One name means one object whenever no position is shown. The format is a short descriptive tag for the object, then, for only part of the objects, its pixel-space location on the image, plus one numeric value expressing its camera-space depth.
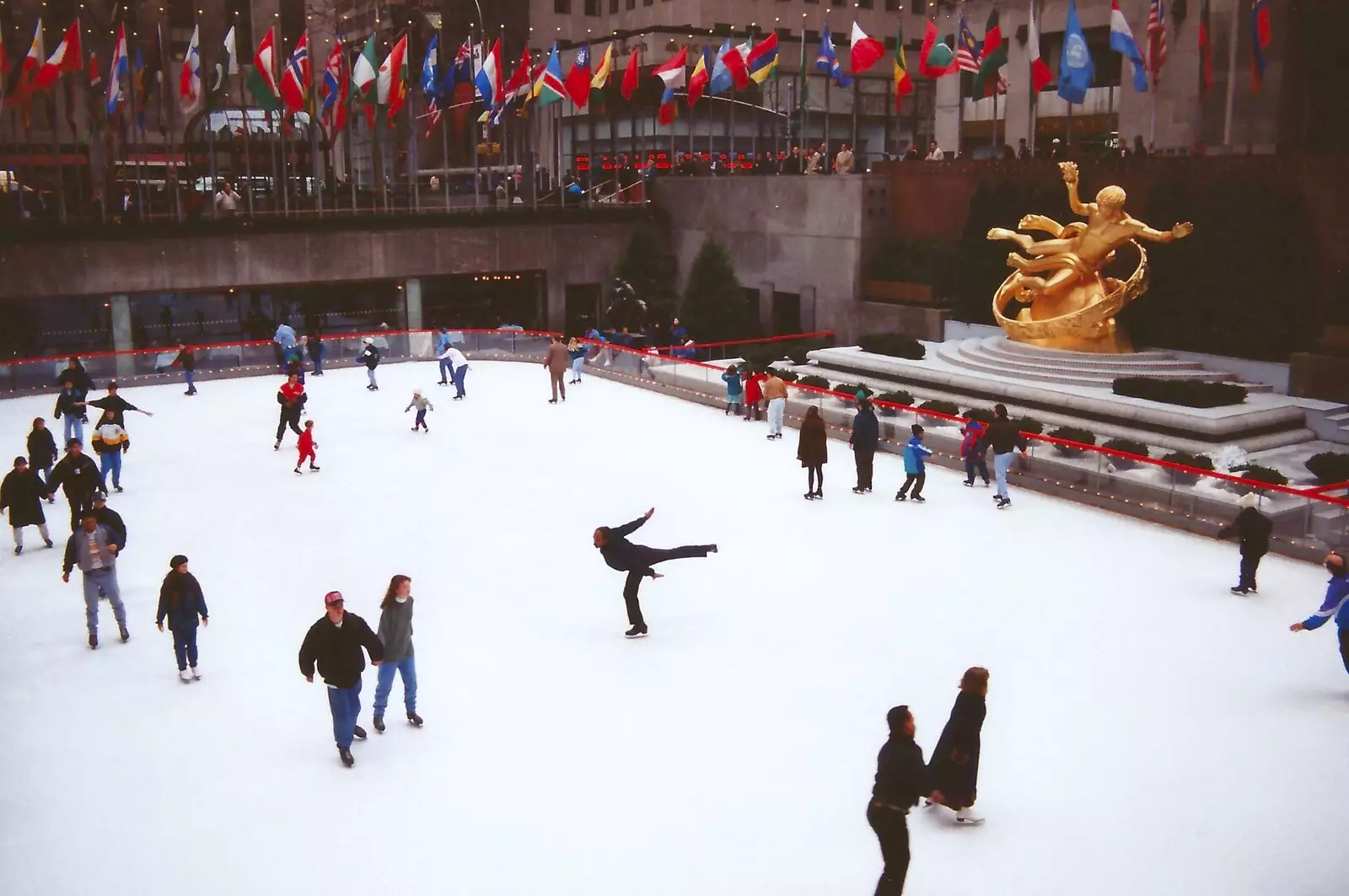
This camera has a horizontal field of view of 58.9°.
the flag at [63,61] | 27.55
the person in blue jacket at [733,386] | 21.42
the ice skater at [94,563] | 10.66
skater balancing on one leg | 10.85
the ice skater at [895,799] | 6.52
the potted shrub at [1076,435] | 16.88
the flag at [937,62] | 26.95
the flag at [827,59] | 29.38
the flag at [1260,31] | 21.91
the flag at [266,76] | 28.66
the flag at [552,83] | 30.50
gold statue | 21.22
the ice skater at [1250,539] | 11.77
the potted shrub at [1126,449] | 15.31
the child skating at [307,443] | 17.44
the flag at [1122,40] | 22.94
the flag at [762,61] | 30.12
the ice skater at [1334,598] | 9.48
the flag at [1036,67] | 24.81
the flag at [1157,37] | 23.08
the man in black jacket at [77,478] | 13.35
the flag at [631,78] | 30.55
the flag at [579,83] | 30.48
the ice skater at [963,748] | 7.29
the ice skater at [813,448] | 15.74
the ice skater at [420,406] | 19.98
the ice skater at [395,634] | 8.82
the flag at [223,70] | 28.73
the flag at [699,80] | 31.05
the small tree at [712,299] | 30.02
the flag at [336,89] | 30.22
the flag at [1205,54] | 23.55
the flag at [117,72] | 28.33
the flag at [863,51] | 27.89
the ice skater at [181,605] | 9.72
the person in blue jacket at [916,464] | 15.59
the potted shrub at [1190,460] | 15.77
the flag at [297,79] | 29.11
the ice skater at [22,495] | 13.38
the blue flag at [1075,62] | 23.39
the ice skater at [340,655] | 8.40
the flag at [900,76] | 28.22
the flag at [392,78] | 29.94
